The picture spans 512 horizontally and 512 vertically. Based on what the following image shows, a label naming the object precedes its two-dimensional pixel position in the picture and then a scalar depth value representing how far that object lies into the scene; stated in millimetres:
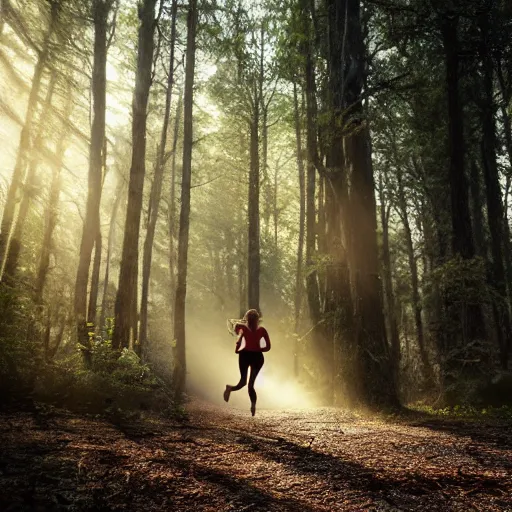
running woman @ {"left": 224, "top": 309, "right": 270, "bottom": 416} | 7305
